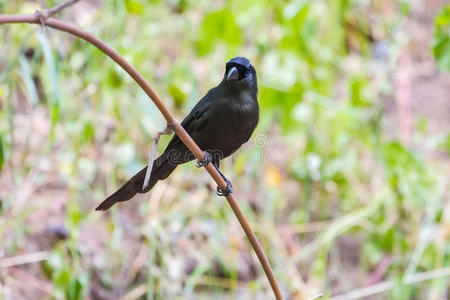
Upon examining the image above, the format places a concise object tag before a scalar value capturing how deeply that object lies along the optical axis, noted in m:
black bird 4.86
